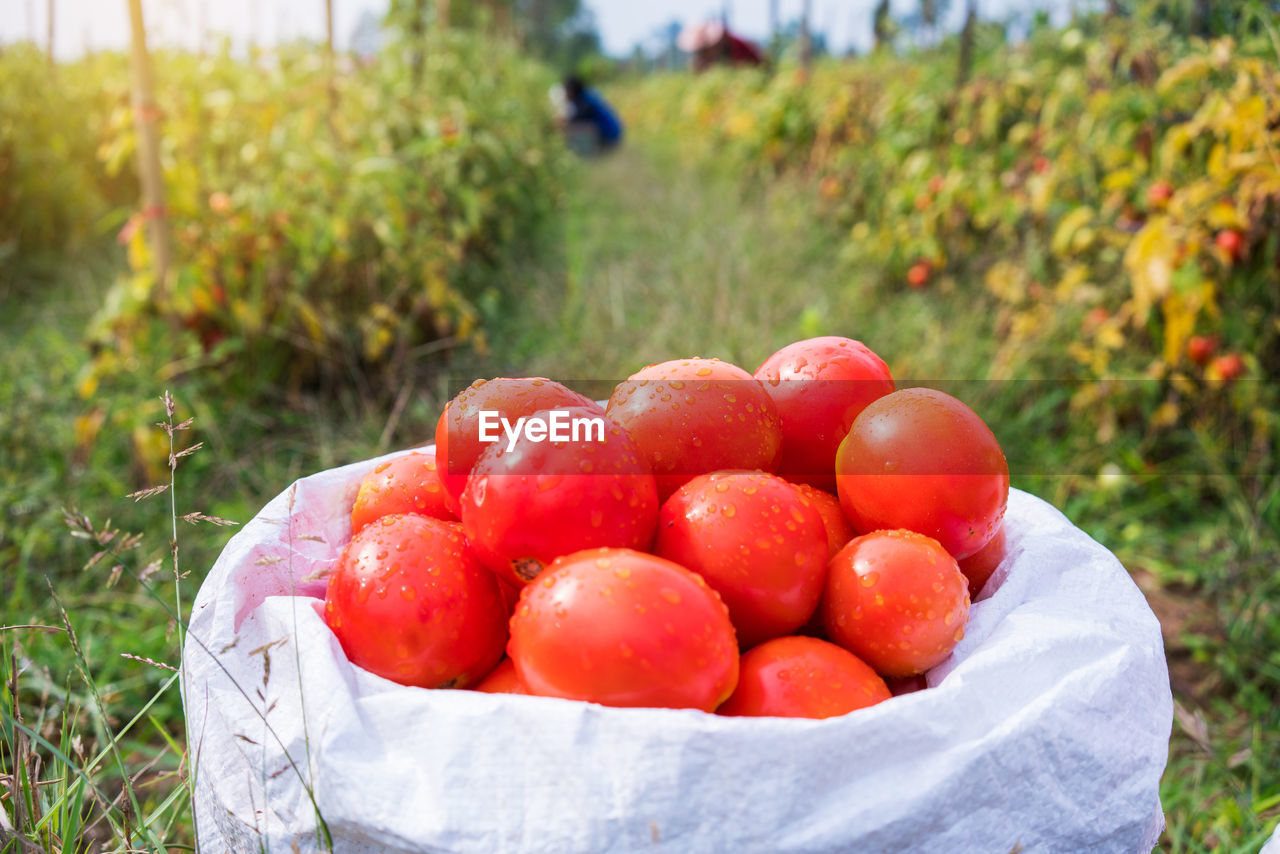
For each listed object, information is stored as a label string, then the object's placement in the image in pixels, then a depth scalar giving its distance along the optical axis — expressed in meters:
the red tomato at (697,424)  0.55
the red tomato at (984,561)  0.57
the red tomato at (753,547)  0.50
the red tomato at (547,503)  0.49
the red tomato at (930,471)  0.53
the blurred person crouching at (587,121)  11.36
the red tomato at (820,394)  0.58
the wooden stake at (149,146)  1.01
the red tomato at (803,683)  0.47
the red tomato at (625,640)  0.46
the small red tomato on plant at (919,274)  3.33
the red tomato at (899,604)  0.50
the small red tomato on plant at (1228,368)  1.06
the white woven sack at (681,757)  0.44
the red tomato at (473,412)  0.54
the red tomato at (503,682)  0.49
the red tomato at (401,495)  0.57
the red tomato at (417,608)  0.49
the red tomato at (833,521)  0.56
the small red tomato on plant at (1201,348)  1.09
